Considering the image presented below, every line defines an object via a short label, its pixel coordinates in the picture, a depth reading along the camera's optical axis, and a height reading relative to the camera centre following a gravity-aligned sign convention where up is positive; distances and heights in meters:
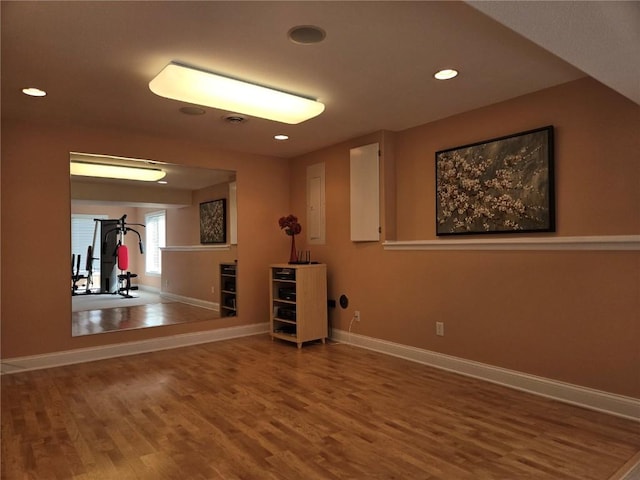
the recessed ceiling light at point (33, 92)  3.03 +1.23
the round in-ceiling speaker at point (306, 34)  2.23 +1.21
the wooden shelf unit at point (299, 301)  4.53 -0.59
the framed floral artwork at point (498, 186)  3.04 +0.51
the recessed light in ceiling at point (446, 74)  2.78 +1.21
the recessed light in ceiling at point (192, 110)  3.51 +1.23
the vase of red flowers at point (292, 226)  4.92 +0.29
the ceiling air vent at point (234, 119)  3.73 +1.24
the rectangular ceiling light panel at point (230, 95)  2.74 +1.16
